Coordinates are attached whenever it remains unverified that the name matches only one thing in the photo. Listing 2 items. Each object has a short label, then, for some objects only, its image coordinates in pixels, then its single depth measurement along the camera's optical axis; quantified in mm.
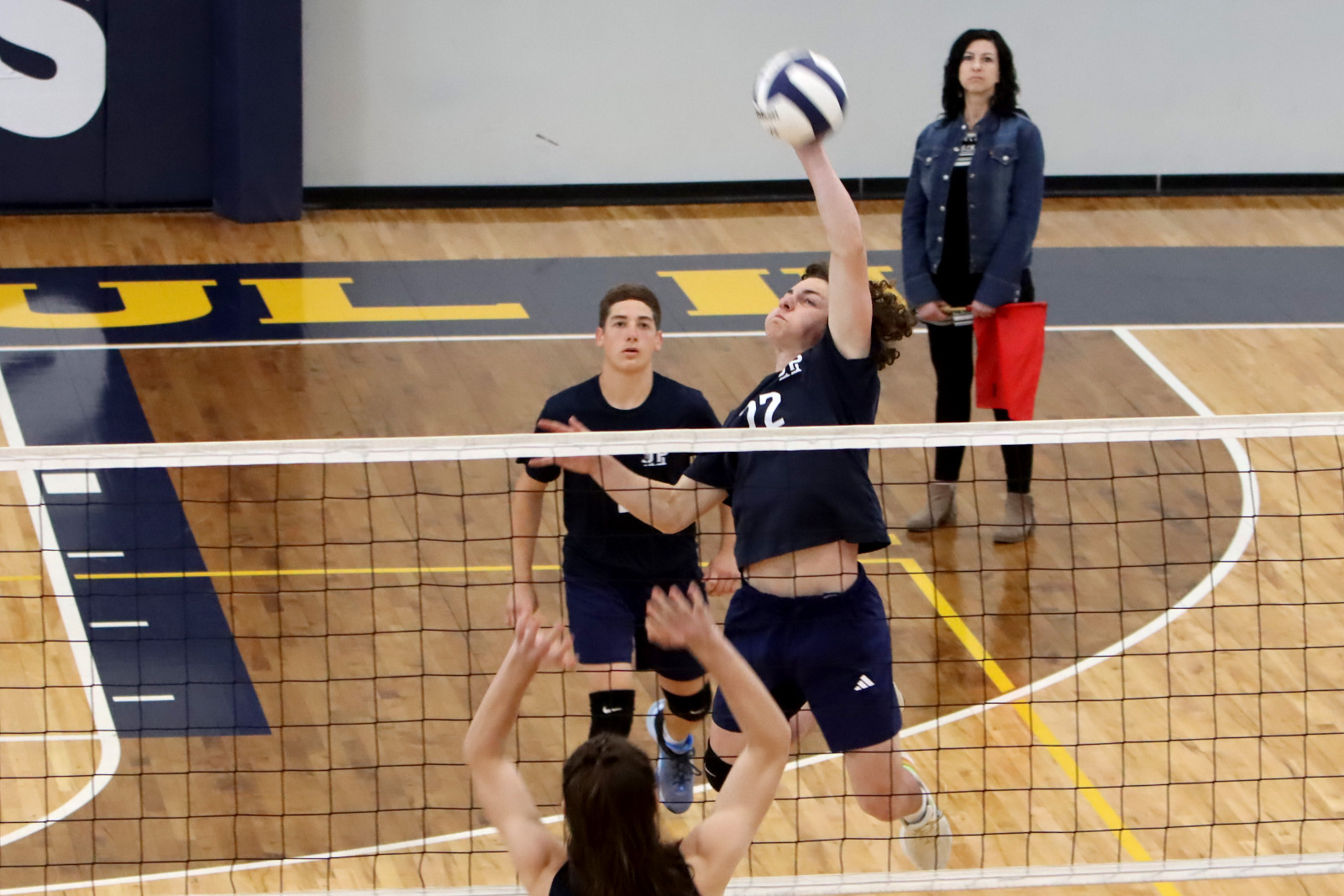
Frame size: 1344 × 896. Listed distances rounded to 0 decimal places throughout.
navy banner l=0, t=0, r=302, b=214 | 24469
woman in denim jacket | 16453
